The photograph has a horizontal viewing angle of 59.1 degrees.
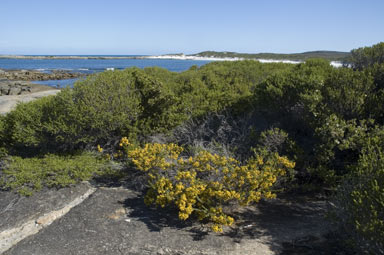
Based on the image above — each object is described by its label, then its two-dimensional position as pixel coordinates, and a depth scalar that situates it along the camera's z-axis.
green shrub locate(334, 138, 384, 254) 3.25
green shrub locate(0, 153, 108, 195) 5.78
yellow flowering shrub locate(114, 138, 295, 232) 4.59
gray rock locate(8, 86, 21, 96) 26.13
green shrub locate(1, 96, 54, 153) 7.10
